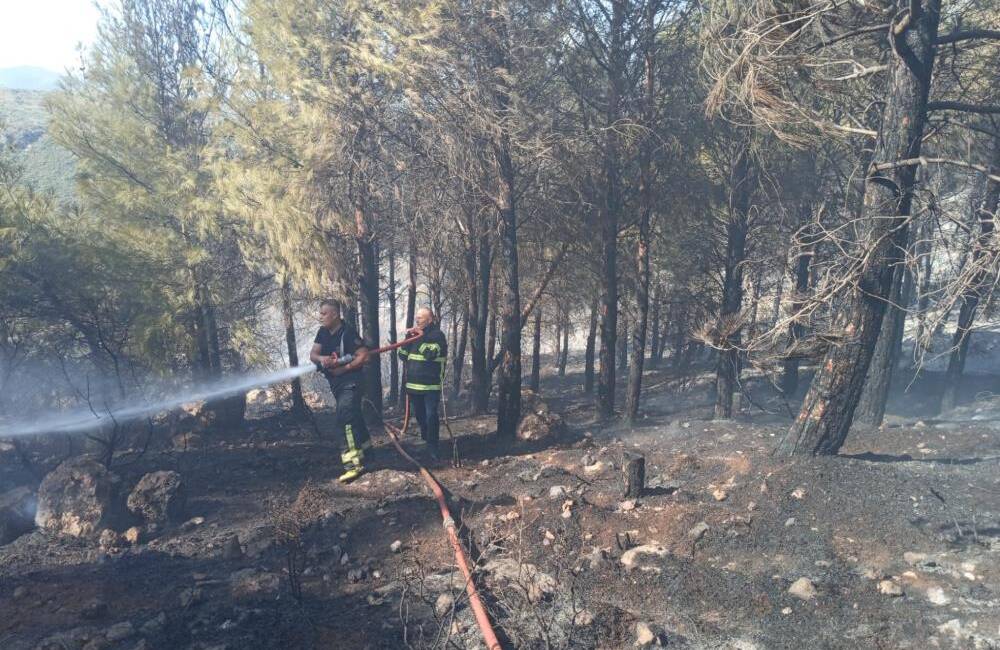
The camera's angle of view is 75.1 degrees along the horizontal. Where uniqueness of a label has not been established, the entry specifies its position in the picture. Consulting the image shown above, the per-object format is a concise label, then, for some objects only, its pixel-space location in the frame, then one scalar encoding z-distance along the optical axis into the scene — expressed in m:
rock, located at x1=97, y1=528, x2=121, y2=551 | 6.16
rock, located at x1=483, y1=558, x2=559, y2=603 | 4.50
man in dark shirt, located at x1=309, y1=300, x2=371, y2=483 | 7.75
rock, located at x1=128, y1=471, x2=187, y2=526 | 6.67
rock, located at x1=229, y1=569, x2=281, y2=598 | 4.92
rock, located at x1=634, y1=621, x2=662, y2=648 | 3.95
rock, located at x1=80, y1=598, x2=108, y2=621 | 4.61
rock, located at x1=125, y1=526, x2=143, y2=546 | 6.22
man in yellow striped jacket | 8.26
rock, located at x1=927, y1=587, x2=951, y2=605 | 4.14
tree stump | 6.12
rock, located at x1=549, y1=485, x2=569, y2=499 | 6.40
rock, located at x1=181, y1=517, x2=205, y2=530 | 6.62
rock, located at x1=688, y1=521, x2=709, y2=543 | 5.22
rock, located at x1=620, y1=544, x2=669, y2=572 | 4.93
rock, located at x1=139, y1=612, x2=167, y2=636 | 4.34
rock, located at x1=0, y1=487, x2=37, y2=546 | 6.52
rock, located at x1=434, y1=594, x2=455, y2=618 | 4.39
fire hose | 3.93
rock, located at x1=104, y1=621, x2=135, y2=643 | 4.21
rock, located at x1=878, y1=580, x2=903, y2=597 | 4.25
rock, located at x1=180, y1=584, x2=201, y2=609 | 4.73
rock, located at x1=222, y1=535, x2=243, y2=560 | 5.72
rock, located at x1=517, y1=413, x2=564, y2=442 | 9.67
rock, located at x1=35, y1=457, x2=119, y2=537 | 6.51
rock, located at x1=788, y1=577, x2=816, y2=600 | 4.34
